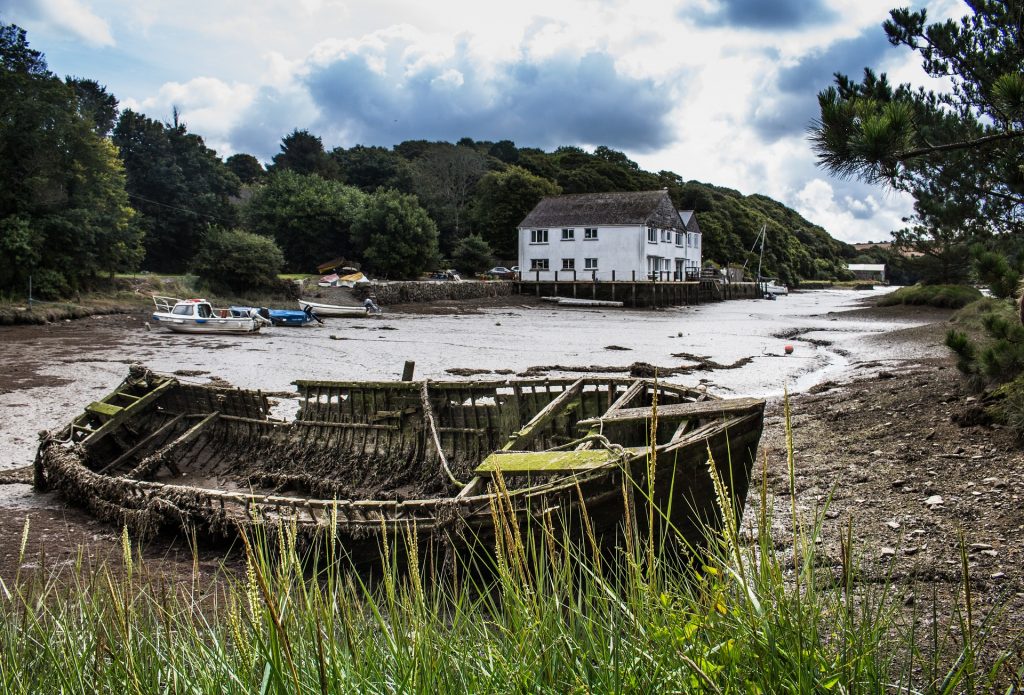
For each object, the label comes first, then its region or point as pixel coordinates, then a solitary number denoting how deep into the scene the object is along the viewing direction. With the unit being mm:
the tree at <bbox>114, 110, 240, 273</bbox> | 62688
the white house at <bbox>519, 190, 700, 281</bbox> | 63281
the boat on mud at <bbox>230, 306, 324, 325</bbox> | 38000
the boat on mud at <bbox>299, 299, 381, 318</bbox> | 42125
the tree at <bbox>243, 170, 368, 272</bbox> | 61000
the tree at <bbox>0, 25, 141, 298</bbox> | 38406
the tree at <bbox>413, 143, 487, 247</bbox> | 73875
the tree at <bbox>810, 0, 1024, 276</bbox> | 7111
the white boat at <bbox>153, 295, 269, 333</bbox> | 32250
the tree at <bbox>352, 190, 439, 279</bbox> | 57812
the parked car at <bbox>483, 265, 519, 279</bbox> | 71000
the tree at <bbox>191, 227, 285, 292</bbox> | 47219
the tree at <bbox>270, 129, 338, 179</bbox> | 86188
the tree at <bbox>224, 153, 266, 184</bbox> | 101188
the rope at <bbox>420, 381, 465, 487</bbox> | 9023
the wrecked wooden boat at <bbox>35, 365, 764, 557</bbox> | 6020
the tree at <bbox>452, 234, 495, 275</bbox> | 68188
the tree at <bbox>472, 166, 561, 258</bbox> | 73625
